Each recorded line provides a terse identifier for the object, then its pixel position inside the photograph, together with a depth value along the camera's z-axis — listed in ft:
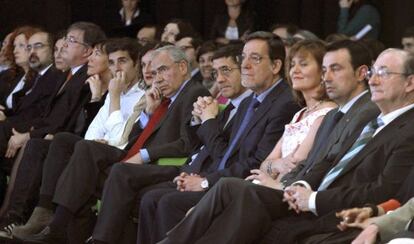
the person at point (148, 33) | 70.47
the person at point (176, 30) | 64.90
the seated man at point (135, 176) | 47.50
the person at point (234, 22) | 70.18
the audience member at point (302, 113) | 42.52
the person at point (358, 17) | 67.41
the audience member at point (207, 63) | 57.21
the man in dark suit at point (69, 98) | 57.77
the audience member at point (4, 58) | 69.77
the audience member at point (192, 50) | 59.06
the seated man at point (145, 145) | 50.67
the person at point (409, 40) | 55.36
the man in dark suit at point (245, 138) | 44.47
